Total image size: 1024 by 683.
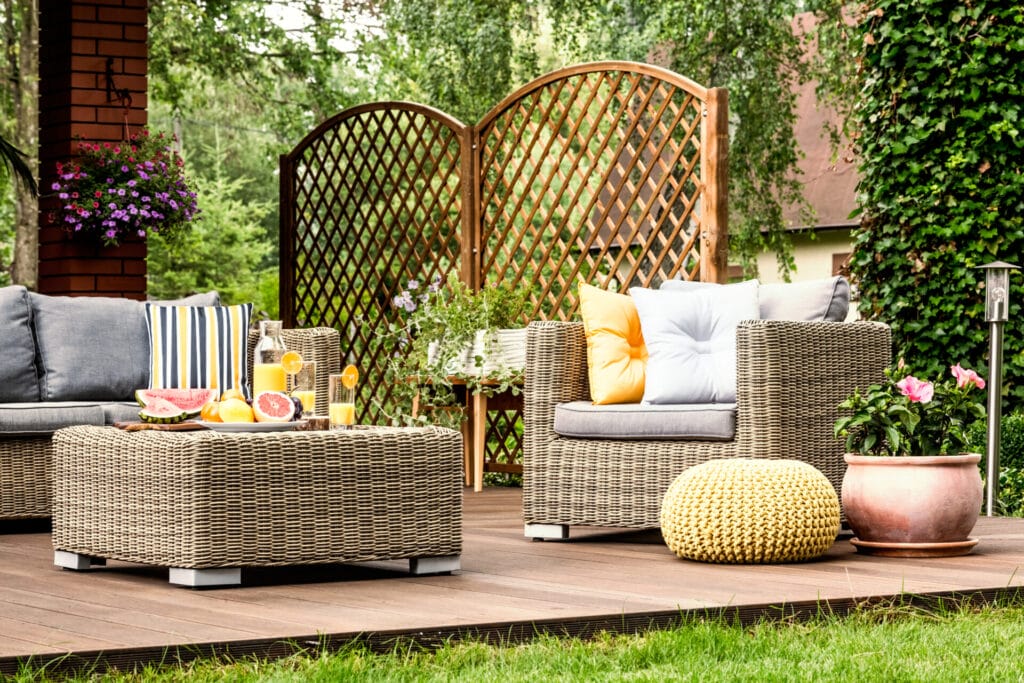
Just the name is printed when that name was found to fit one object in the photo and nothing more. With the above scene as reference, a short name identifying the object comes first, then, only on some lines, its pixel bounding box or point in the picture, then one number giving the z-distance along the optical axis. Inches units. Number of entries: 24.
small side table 406.7
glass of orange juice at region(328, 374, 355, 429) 228.7
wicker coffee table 206.9
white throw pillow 279.0
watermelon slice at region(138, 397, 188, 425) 232.9
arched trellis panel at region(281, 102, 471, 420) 461.6
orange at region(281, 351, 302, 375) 240.5
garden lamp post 331.8
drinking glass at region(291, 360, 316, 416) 234.2
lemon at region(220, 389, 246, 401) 239.3
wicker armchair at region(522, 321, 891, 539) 259.7
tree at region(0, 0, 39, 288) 754.1
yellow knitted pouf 236.9
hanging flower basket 428.1
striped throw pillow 332.3
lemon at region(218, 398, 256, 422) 227.8
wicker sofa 295.9
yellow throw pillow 283.6
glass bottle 243.4
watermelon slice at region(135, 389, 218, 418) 256.5
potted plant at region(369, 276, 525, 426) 398.4
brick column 435.3
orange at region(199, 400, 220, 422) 229.4
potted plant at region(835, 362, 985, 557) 247.6
